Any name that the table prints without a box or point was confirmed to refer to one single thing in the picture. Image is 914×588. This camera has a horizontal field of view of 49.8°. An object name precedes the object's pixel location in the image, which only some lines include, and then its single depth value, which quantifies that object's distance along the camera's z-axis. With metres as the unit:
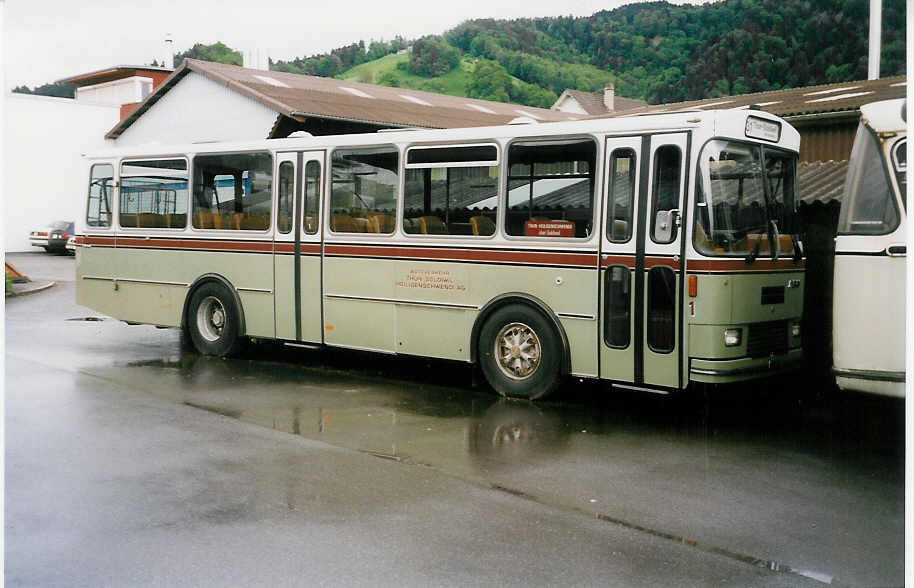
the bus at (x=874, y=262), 7.27
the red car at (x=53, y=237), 35.50
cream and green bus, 8.73
